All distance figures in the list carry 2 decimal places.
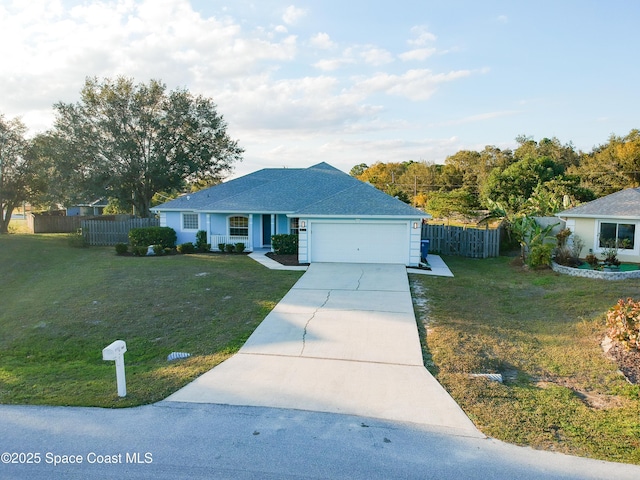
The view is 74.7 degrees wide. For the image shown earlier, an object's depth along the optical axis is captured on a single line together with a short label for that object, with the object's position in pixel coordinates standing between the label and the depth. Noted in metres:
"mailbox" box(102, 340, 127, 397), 5.78
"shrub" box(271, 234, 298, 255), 18.64
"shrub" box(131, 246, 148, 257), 19.56
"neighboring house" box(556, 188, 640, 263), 16.00
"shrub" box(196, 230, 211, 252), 20.52
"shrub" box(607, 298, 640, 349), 7.46
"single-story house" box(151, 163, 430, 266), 16.70
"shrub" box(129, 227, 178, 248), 20.09
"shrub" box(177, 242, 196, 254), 20.27
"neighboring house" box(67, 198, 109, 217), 43.12
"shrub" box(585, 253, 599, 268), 15.80
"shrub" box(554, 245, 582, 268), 15.88
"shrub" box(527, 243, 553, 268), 15.68
